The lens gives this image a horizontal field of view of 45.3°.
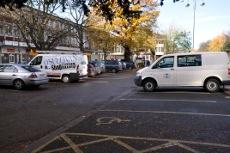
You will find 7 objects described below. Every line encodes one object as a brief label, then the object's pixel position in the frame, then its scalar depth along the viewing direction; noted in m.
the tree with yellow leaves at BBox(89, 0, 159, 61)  44.03
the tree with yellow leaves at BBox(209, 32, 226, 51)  82.65
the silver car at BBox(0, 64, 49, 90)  15.32
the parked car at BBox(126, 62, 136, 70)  48.72
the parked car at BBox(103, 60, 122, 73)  36.16
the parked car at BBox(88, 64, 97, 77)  26.92
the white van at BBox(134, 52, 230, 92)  13.32
